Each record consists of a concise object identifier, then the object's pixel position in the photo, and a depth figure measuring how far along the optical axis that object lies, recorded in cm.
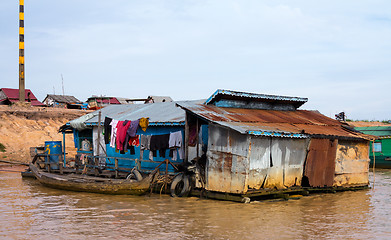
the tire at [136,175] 1497
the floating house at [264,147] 1307
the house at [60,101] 5412
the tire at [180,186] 1412
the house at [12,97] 4744
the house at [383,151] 2704
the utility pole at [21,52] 4141
